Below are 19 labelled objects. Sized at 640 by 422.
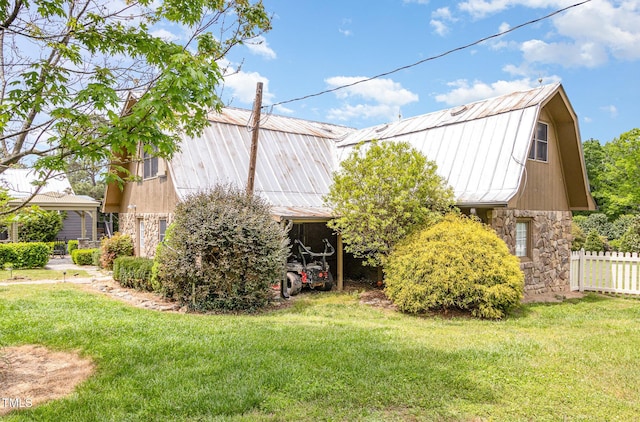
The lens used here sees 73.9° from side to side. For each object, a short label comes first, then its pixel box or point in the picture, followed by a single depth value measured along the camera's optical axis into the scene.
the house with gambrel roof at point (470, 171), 11.23
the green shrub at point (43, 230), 21.30
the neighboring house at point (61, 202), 19.82
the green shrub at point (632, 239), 17.83
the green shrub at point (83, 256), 18.23
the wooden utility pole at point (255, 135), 11.60
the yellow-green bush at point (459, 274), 8.63
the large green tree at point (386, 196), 10.20
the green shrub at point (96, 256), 17.41
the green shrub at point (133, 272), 11.33
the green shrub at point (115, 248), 16.12
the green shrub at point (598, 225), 24.67
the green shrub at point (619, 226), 24.03
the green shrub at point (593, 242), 19.72
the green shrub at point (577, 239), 20.45
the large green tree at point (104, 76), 4.09
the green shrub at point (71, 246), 21.22
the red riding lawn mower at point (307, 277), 11.26
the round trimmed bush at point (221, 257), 9.05
